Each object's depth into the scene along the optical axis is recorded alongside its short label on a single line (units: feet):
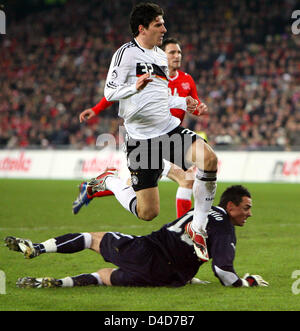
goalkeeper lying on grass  38.52
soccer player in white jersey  42.86
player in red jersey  56.49
